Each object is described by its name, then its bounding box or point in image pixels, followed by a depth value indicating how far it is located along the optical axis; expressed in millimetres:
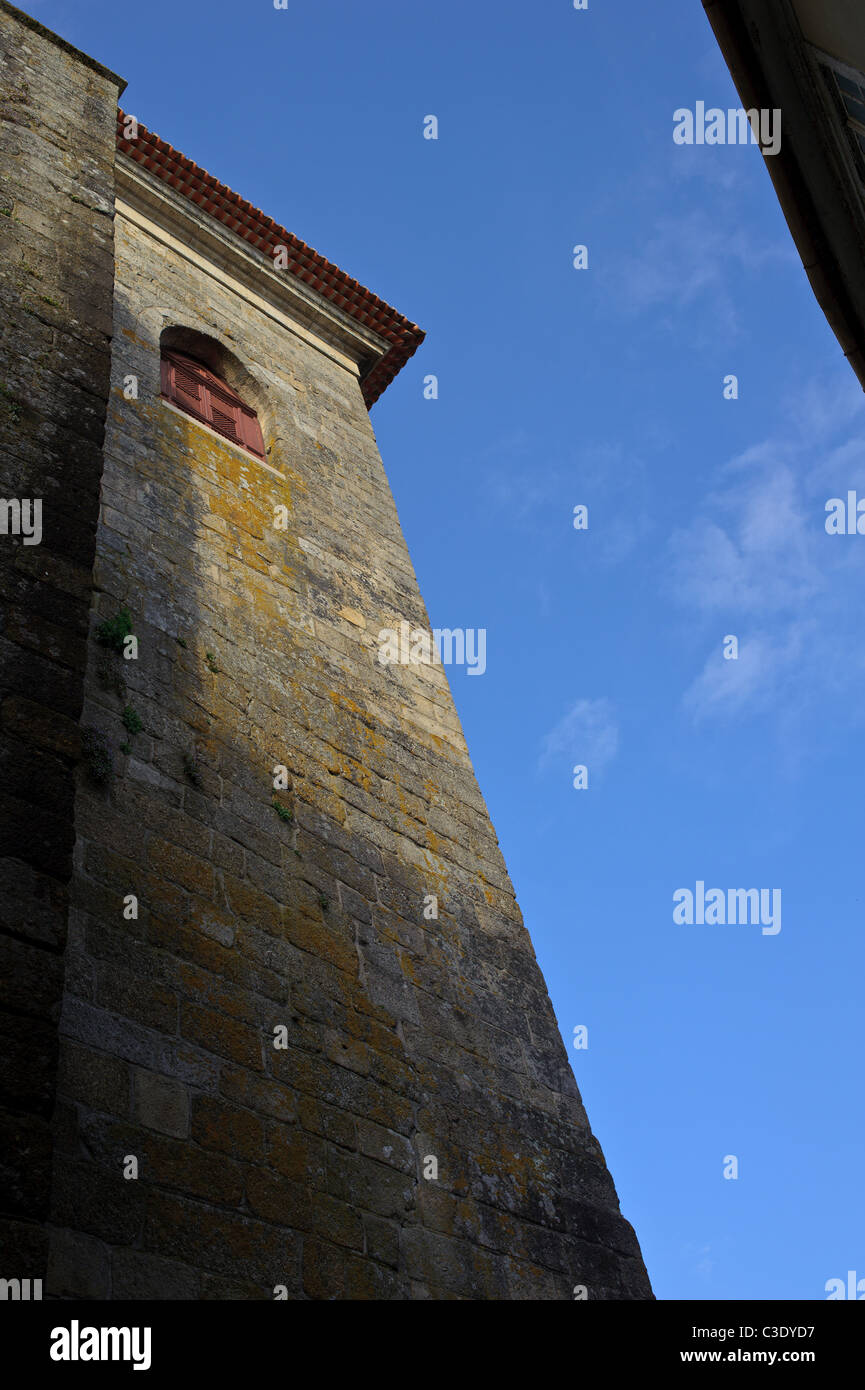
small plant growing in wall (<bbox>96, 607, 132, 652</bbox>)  5320
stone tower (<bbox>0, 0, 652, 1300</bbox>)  3295
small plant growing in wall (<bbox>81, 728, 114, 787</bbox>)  4684
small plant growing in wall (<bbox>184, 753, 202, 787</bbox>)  5164
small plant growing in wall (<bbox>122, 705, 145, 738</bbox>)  5060
